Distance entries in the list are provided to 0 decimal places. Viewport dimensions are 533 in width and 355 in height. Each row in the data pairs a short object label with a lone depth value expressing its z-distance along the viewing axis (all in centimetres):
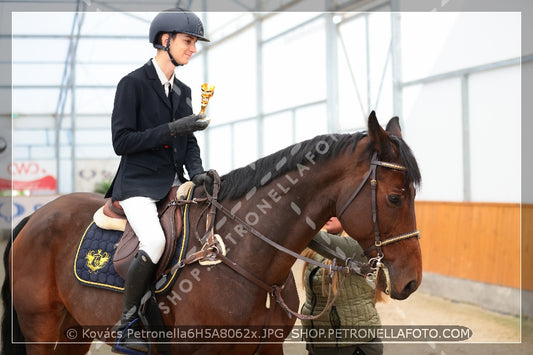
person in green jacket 285
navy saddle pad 237
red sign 1517
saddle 230
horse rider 224
